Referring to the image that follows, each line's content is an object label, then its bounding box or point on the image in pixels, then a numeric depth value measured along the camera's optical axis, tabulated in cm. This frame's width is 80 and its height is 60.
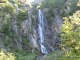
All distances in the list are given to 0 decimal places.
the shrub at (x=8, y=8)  4494
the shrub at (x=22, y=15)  4632
